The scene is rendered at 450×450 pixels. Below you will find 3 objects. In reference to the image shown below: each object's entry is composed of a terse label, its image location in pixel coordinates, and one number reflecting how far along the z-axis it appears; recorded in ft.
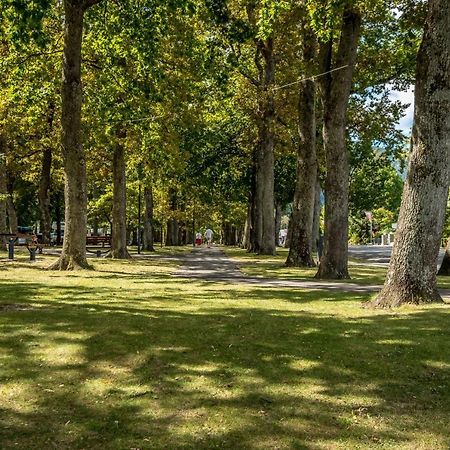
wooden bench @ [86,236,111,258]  88.89
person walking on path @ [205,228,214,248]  172.24
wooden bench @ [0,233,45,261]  65.17
